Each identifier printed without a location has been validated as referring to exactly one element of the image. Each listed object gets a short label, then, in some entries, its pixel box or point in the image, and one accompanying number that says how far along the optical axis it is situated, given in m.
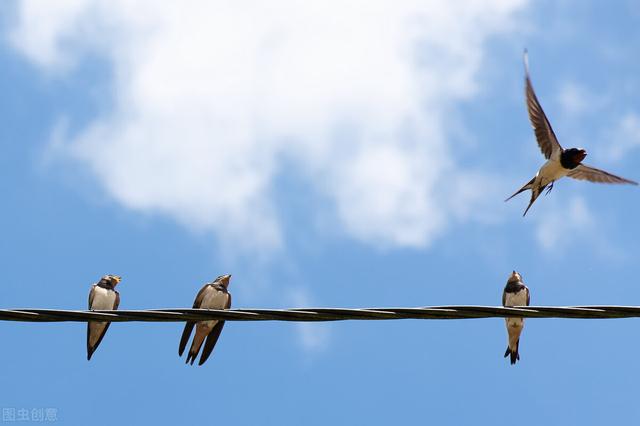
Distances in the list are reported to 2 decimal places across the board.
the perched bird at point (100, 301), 19.11
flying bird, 20.08
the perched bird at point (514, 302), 18.86
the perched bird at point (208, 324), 16.73
